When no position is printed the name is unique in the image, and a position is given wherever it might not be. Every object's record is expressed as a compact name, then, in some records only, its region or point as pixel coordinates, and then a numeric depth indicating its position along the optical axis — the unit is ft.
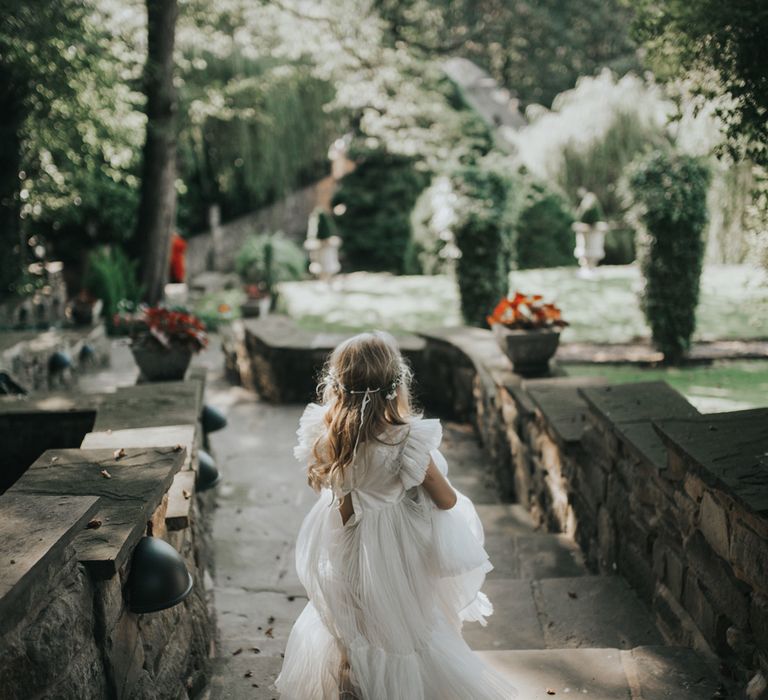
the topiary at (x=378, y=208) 61.46
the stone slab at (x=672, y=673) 8.00
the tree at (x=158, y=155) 35.22
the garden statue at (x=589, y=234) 42.96
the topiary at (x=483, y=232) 28.89
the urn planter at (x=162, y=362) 18.04
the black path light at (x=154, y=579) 7.32
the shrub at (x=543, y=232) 49.11
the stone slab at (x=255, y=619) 10.98
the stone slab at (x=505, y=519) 15.85
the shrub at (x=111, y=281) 36.65
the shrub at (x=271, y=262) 40.93
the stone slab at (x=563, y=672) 8.15
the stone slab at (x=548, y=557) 13.10
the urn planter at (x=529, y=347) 17.88
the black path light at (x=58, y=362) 22.18
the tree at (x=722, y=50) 10.53
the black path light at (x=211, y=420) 16.21
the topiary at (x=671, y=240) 25.14
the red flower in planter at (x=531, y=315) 18.06
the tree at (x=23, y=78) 27.89
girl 8.25
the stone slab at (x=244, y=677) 8.92
